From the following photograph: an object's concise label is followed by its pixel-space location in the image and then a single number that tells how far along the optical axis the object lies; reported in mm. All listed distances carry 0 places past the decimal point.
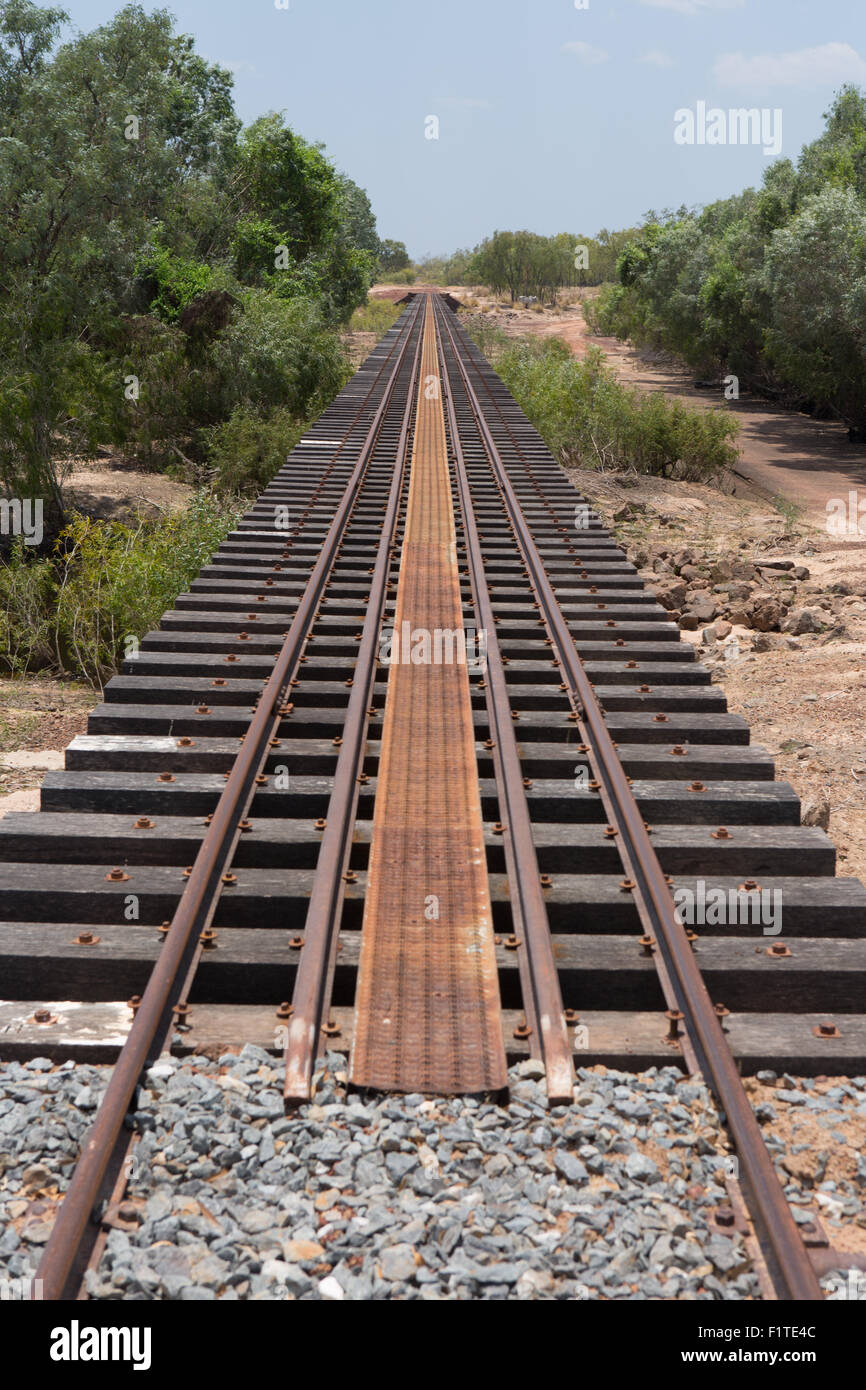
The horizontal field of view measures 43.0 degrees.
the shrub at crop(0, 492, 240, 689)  10500
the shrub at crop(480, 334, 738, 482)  18047
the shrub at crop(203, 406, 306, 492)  16500
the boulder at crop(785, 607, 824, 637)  10148
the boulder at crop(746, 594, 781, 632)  10297
